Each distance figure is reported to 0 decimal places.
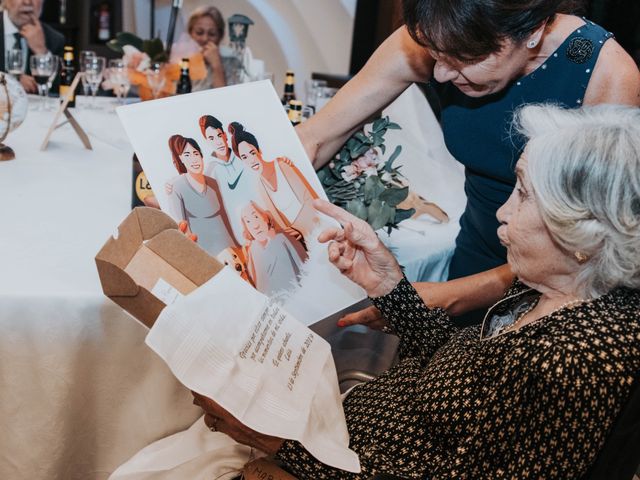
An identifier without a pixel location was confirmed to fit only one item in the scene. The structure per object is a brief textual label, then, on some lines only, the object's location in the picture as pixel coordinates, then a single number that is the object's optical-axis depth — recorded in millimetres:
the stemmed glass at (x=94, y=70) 2889
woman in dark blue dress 1285
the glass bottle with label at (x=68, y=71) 2859
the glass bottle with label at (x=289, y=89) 2629
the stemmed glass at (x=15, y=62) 3022
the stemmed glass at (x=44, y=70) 2861
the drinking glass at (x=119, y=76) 2967
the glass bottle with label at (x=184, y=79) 2732
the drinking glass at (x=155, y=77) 2920
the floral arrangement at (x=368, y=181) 1560
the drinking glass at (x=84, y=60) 2869
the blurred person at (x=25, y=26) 4215
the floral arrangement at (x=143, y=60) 2957
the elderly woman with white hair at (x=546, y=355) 948
